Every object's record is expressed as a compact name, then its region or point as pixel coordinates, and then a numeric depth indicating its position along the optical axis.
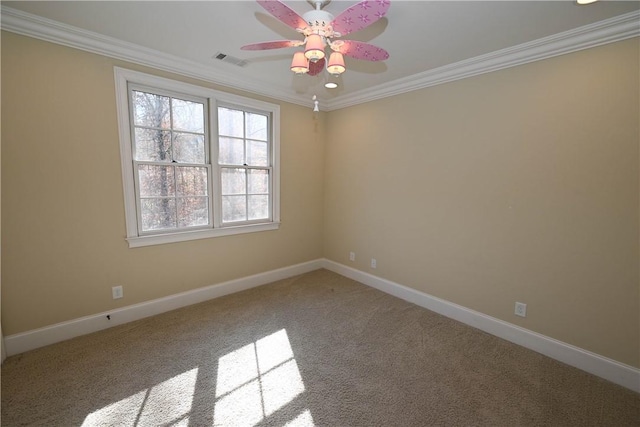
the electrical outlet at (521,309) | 2.41
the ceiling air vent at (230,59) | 2.57
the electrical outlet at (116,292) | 2.57
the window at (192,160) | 2.57
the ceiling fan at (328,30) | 1.36
